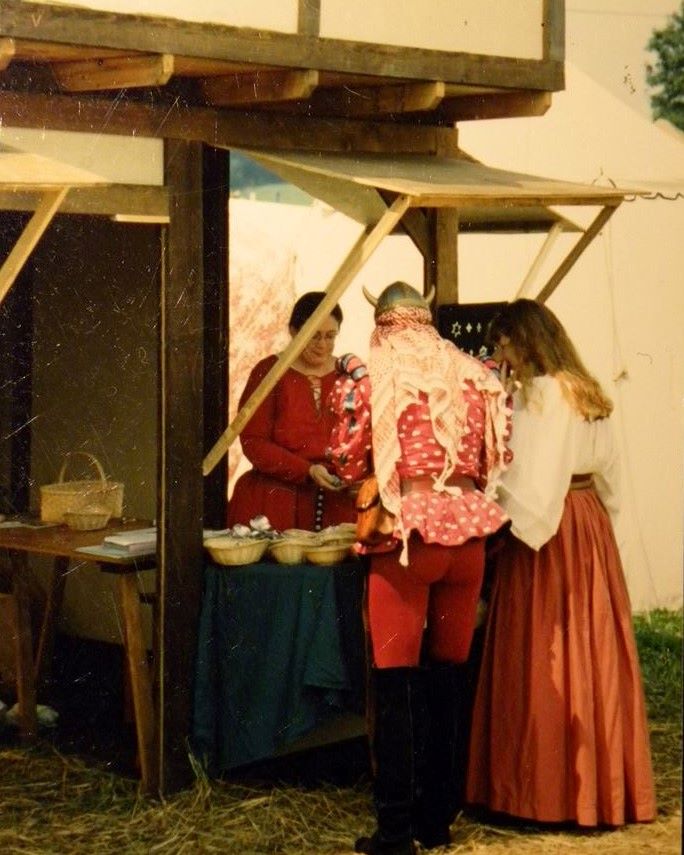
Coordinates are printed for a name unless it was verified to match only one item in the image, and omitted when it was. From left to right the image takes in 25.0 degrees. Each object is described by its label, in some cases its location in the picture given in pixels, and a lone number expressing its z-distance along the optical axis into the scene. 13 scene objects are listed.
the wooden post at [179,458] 5.97
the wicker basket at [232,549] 6.10
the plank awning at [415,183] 5.77
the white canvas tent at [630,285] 10.01
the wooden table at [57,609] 6.16
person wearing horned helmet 5.34
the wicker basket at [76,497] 6.96
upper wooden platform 5.36
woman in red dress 6.87
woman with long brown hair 5.79
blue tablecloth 6.04
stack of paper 6.18
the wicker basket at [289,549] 6.17
